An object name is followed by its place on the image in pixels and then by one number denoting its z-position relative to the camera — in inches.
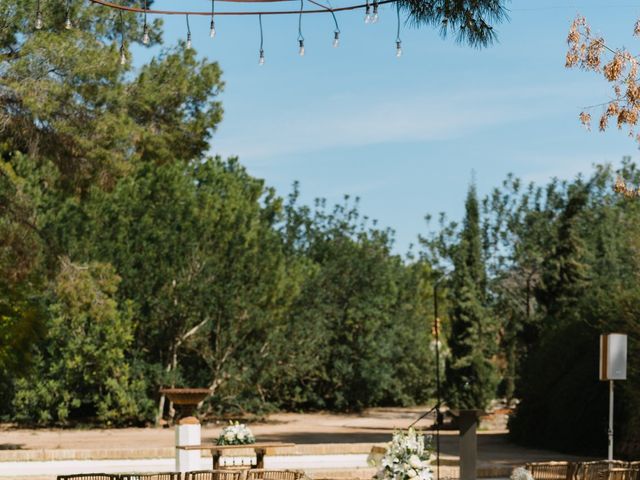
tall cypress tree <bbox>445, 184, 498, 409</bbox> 1189.1
